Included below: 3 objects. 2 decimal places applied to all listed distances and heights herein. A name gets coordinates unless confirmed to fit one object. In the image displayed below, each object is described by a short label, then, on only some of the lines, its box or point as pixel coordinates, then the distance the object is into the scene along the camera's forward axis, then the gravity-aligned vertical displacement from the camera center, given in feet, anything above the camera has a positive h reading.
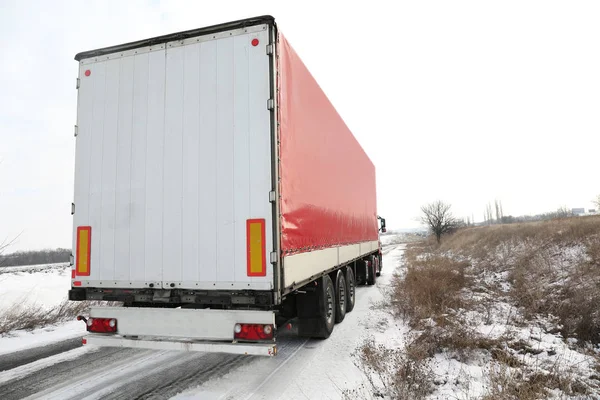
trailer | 12.64 +1.98
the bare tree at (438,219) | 132.16 +4.10
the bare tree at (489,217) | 355.62 +11.14
